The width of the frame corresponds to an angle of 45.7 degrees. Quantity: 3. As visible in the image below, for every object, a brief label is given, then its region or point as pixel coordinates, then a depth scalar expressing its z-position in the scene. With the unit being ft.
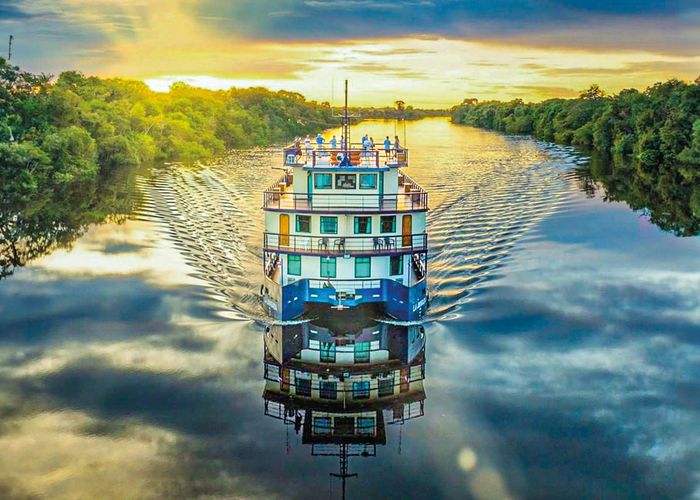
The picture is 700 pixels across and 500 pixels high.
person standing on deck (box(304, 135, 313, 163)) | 104.01
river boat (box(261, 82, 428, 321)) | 98.53
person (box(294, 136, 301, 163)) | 105.60
